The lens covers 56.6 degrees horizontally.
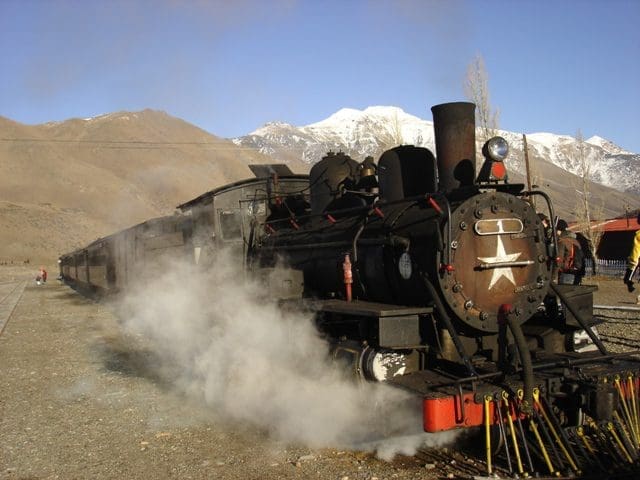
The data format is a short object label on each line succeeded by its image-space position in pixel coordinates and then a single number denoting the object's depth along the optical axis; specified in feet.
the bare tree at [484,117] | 78.12
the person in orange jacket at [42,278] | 115.73
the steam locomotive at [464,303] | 14.02
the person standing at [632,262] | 21.08
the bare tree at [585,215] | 89.61
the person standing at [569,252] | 28.17
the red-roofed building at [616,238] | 107.04
